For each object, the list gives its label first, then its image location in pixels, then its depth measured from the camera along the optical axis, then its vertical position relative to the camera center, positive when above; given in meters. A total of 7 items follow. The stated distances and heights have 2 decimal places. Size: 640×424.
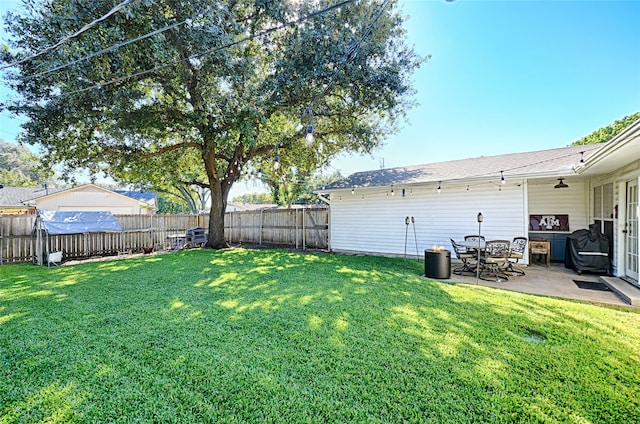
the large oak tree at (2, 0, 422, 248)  6.24 +3.74
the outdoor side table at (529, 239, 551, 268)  7.27 -1.01
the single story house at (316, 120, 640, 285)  5.67 +0.24
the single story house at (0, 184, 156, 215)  17.45 +0.93
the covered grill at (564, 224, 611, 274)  6.00 -0.92
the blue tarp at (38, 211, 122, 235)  8.04 -0.30
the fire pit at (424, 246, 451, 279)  5.89 -1.16
